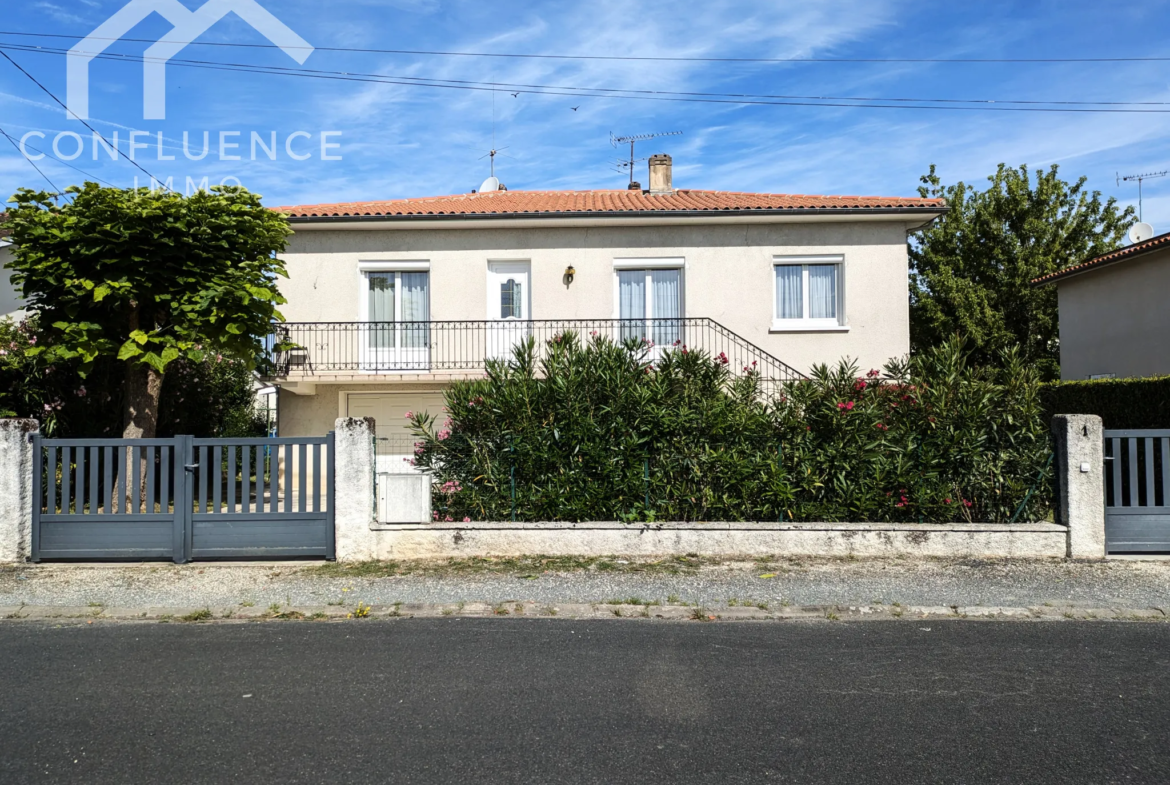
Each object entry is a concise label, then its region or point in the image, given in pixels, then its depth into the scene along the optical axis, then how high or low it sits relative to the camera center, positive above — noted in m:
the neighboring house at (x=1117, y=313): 17.30 +2.29
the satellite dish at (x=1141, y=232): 21.48 +4.72
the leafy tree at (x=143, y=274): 9.66 +1.68
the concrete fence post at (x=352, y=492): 8.43 -0.78
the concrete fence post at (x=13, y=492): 8.35 -0.78
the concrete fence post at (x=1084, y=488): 8.43 -0.75
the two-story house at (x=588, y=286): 15.58 +2.44
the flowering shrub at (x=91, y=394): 10.91 +0.30
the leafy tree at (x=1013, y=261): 25.34 +4.77
